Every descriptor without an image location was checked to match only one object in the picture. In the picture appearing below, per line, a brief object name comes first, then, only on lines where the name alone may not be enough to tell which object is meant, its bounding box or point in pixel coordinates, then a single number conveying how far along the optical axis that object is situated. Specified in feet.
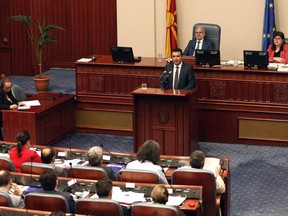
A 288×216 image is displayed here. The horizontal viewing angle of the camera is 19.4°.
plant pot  50.91
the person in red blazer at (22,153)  28.87
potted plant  50.11
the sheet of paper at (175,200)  23.40
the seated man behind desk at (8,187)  23.86
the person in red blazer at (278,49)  40.67
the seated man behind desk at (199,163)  25.44
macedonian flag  50.21
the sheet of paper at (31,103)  39.13
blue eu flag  47.50
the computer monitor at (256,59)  38.54
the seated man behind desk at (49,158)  27.23
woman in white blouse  26.35
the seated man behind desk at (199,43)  43.32
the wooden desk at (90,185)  23.40
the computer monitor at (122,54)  41.73
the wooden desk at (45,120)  37.87
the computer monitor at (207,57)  39.40
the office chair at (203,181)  25.11
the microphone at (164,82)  36.17
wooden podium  35.35
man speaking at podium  37.07
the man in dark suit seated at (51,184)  23.27
